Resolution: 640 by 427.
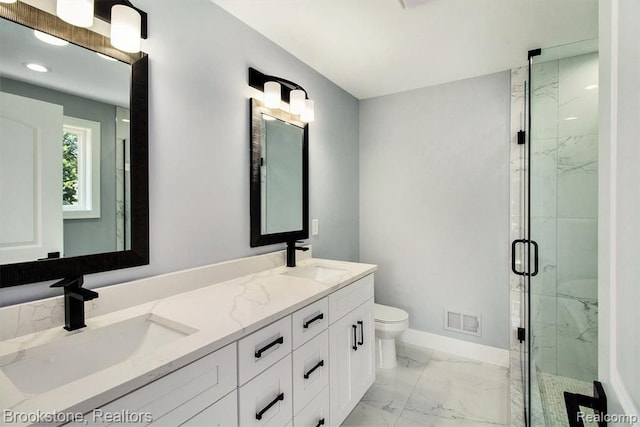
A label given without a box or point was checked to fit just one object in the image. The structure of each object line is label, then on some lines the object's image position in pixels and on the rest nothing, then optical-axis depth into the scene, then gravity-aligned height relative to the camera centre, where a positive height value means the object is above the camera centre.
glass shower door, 1.75 -0.08
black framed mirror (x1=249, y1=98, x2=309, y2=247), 1.83 +0.24
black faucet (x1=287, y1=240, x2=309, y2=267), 1.97 -0.27
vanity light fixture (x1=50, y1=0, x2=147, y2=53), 1.02 +0.71
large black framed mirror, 0.95 +0.21
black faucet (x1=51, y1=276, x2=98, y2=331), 0.97 -0.29
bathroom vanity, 0.70 -0.44
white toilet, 2.27 -0.92
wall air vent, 2.52 -0.96
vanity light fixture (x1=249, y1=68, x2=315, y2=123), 1.83 +0.78
